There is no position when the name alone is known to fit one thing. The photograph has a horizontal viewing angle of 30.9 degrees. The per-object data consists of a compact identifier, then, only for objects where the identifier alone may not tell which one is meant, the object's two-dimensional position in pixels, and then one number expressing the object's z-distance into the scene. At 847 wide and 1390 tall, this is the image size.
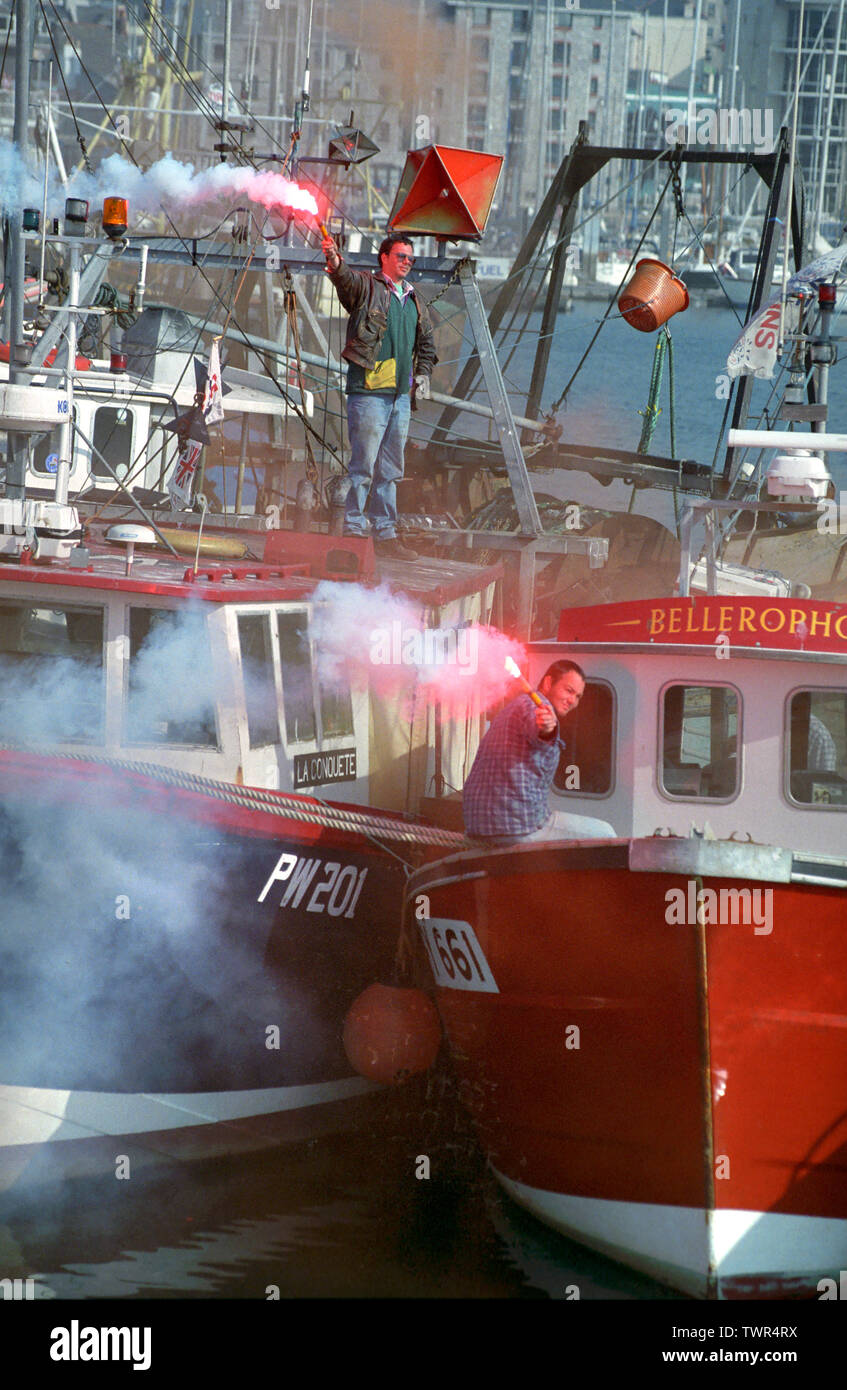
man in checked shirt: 7.94
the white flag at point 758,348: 12.24
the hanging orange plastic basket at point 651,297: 13.47
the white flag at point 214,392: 10.18
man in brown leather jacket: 10.91
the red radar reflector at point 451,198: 10.97
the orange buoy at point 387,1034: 8.99
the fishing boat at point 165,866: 8.50
